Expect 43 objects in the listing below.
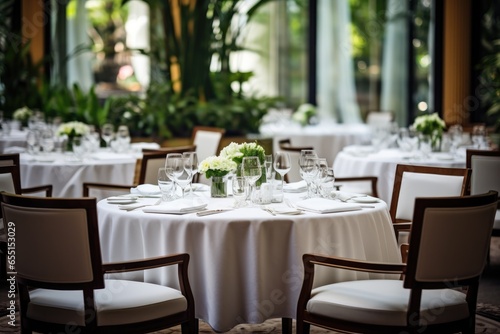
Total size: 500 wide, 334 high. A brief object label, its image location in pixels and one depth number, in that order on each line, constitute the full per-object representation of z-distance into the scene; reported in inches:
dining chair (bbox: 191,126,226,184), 255.6
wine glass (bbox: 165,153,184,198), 148.3
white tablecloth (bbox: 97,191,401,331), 134.9
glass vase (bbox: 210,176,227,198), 158.4
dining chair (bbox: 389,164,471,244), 165.8
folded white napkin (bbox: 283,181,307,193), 165.3
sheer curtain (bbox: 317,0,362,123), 444.5
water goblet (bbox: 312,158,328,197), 154.2
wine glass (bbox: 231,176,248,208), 144.3
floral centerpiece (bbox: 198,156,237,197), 156.2
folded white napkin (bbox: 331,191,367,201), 154.4
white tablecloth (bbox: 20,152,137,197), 224.7
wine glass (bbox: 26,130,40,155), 236.8
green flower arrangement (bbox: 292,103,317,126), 371.9
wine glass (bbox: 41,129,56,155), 241.0
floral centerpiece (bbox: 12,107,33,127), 341.7
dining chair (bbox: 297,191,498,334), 119.6
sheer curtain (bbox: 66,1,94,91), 453.7
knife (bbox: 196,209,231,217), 137.5
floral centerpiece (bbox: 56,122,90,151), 242.8
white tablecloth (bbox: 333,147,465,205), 233.3
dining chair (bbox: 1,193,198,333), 119.2
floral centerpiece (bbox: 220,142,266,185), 158.9
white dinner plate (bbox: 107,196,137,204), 150.5
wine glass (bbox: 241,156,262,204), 145.6
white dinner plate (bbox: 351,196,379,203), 151.3
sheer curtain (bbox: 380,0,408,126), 443.5
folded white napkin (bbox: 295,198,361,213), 140.3
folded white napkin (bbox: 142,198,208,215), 139.4
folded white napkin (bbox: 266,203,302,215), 138.4
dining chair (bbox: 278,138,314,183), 250.6
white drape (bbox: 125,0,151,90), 506.9
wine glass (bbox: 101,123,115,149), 248.2
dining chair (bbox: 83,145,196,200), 199.3
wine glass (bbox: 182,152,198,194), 149.6
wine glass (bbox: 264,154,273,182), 160.2
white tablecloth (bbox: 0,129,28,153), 297.0
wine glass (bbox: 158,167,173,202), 148.9
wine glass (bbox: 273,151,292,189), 160.6
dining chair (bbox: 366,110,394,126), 384.8
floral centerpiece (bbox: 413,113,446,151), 251.0
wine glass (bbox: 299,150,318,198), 154.6
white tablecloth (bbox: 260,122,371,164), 351.6
